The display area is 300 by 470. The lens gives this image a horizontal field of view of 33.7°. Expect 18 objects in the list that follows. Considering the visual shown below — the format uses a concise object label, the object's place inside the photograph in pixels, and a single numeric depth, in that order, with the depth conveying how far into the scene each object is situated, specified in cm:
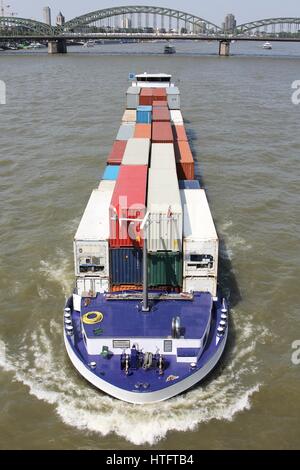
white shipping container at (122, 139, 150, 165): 3010
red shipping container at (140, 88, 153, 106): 6062
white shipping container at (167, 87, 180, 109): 5997
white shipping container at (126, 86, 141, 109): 6053
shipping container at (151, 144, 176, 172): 3009
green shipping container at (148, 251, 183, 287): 2313
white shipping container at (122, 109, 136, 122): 5028
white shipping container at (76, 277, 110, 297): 2390
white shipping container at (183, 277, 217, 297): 2381
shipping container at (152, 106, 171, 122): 4550
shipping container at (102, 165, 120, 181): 3115
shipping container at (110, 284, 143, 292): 2408
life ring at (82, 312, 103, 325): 2188
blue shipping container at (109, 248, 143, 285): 2316
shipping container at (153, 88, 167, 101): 6066
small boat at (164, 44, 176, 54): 18725
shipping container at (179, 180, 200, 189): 3066
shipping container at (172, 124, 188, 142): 4209
